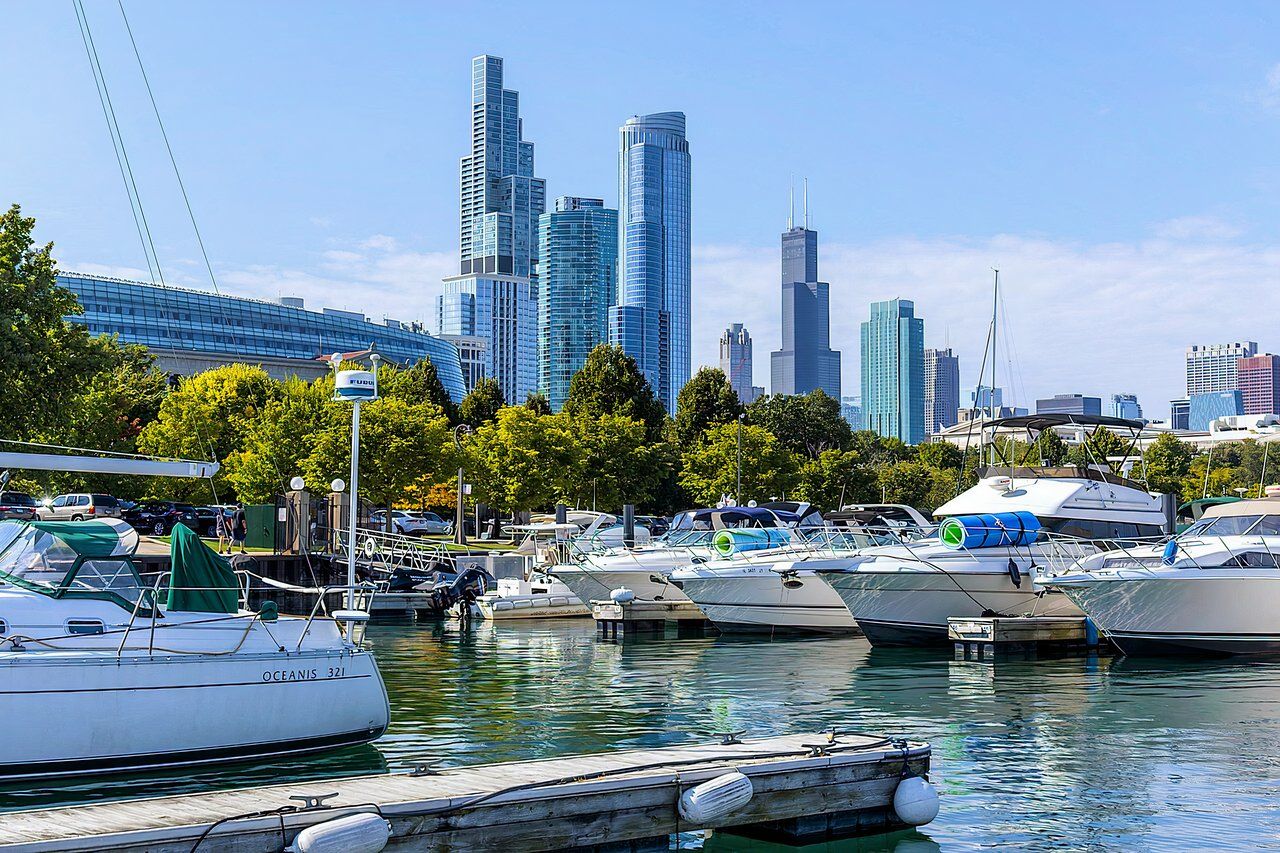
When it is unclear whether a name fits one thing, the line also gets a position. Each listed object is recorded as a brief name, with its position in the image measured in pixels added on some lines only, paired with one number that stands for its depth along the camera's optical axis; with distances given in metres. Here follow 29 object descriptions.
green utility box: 48.25
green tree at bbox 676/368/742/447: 84.62
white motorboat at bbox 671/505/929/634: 32.59
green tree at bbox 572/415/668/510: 67.56
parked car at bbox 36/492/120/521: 53.00
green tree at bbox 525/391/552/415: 98.50
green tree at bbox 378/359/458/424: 78.81
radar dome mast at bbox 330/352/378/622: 25.86
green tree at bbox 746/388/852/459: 99.88
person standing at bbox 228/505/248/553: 52.51
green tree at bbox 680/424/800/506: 75.06
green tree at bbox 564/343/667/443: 79.25
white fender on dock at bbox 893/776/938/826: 12.88
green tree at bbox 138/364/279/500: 68.00
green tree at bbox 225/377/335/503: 58.41
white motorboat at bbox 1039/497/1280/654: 26.66
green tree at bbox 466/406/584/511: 64.88
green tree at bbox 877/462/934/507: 95.12
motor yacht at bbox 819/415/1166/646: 29.42
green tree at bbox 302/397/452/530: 57.47
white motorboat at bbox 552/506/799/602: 36.28
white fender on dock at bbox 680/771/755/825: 11.53
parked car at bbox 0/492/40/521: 55.22
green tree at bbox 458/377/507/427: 93.31
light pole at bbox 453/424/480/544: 60.88
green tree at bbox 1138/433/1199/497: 102.31
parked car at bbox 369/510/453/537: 69.06
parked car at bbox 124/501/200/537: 58.06
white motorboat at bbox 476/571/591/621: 38.53
